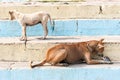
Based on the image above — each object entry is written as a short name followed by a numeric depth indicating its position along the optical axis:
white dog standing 8.46
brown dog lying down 7.77
